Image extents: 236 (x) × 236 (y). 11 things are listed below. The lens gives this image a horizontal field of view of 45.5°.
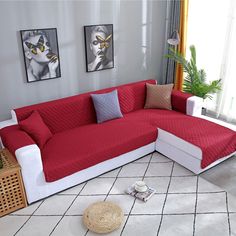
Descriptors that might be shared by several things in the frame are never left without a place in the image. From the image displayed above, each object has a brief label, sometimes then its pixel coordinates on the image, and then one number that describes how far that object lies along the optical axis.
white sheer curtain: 4.36
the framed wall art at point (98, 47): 4.09
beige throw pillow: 4.28
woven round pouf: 2.54
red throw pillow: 3.21
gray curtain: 4.78
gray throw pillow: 3.87
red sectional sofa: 2.95
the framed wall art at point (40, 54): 3.60
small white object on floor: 3.04
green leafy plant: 4.38
